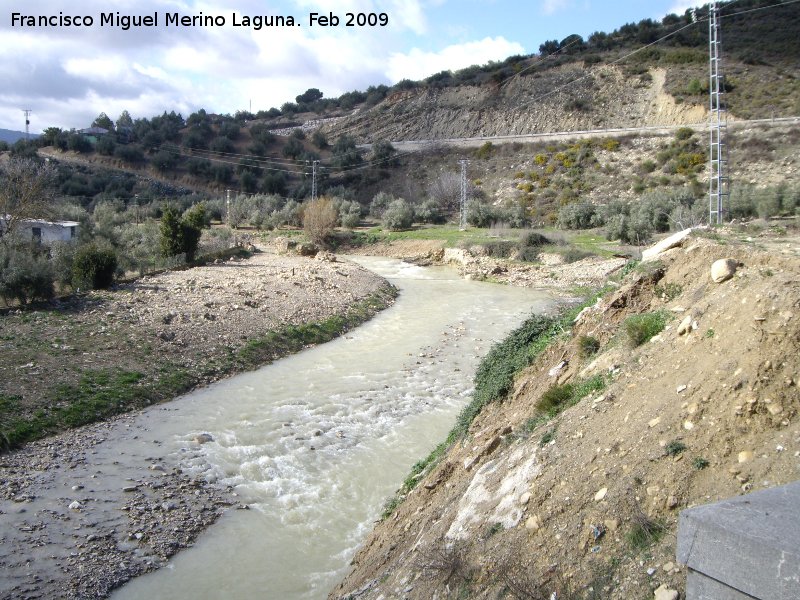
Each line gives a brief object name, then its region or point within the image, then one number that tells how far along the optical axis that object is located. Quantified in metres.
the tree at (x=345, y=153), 73.19
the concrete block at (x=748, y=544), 2.56
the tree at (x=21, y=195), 27.06
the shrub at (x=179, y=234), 29.56
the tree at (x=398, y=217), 50.50
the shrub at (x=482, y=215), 49.00
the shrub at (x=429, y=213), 53.50
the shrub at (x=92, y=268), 20.92
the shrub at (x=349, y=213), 51.28
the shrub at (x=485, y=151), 66.12
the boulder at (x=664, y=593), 3.70
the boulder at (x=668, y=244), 9.07
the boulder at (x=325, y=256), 35.94
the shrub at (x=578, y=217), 44.38
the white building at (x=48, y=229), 27.90
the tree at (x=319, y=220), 44.66
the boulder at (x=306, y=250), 38.53
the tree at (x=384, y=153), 72.19
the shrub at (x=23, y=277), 17.61
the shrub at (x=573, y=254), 34.03
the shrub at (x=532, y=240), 37.81
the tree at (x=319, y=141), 80.25
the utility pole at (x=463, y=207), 47.44
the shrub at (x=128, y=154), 70.06
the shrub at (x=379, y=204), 57.84
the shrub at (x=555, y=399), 7.18
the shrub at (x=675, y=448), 4.89
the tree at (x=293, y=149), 77.72
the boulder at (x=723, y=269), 6.98
